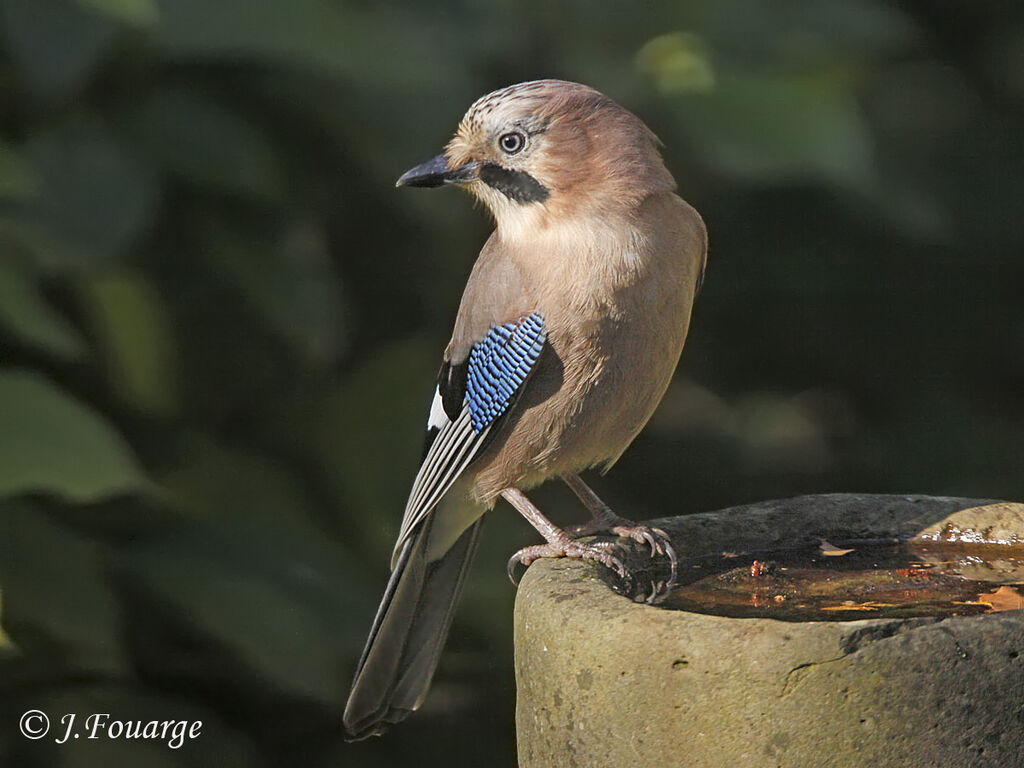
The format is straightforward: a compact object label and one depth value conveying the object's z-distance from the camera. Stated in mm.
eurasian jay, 6852
